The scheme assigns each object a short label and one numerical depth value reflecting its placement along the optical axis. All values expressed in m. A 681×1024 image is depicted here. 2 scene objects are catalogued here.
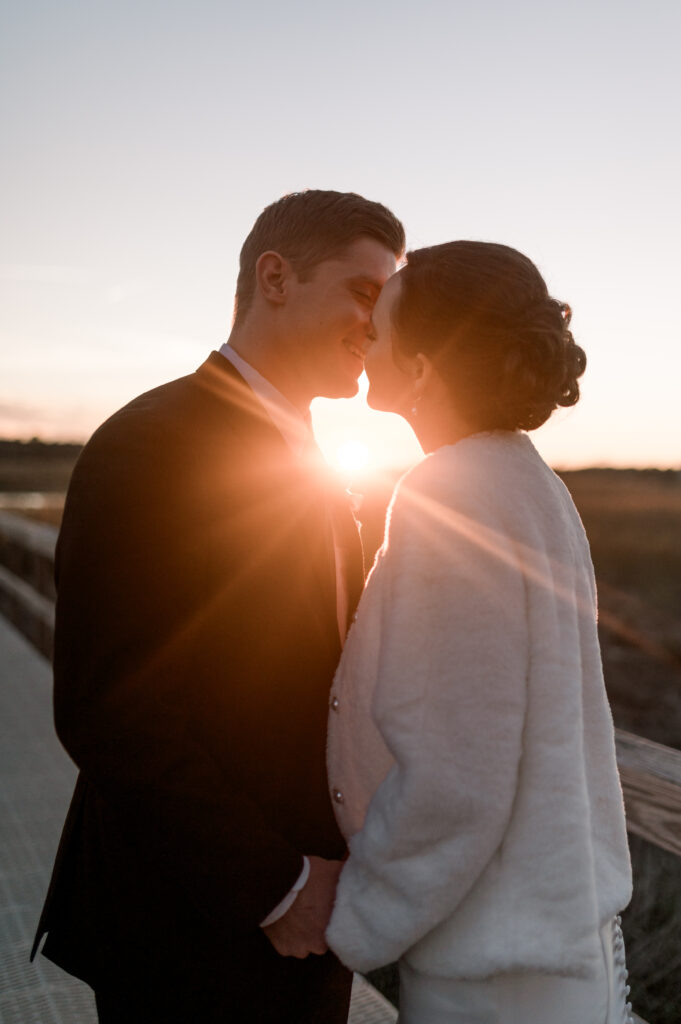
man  1.41
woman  1.23
